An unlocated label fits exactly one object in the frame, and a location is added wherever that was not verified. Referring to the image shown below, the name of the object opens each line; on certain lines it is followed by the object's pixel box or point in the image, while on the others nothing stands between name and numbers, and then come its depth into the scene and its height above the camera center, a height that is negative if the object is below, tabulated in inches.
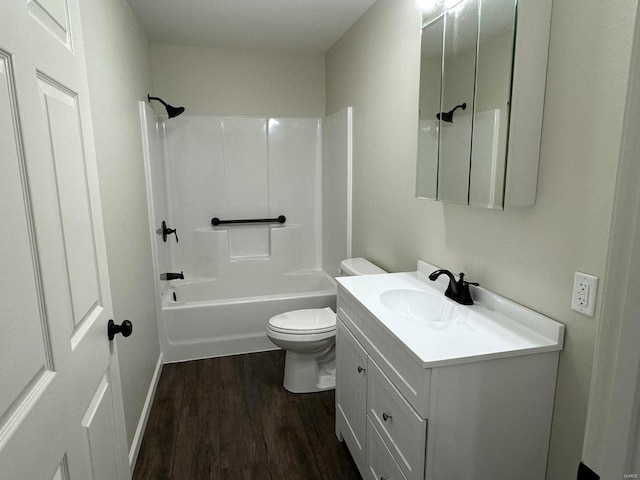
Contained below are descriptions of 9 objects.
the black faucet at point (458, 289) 62.2 -17.1
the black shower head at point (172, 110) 119.2 +22.1
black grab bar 136.9 -13.2
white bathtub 115.0 -40.4
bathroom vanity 46.1 -25.5
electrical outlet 43.8 -12.7
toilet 93.4 -37.3
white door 25.8 -6.3
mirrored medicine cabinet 49.1 +11.6
